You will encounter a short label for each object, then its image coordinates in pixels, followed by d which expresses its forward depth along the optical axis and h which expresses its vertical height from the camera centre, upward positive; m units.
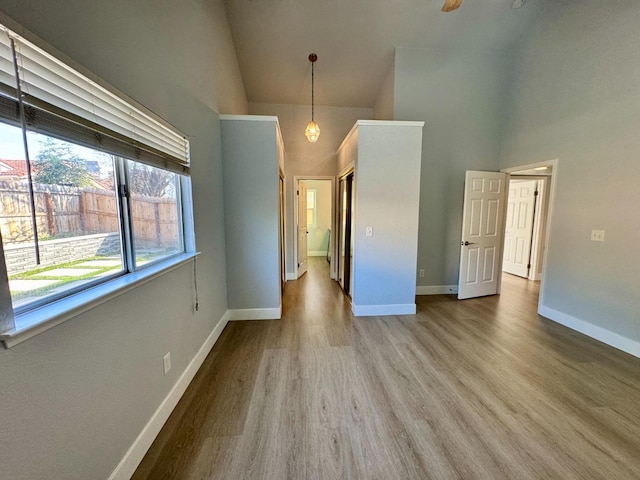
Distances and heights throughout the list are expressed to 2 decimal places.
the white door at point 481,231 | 3.74 -0.28
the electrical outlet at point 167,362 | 1.59 -0.98
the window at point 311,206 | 7.39 +0.21
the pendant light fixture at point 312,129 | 3.64 +1.24
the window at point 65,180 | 0.77 +0.13
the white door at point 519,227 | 4.94 -0.26
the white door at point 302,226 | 5.00 -0.29
